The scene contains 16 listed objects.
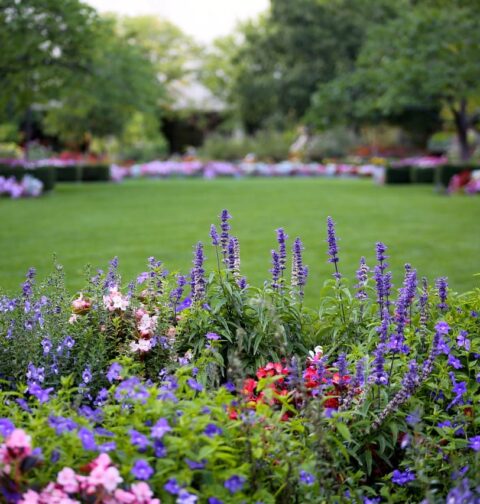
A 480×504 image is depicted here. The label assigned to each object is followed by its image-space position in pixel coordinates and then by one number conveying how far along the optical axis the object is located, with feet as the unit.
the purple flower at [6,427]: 7.83
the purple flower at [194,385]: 8.59
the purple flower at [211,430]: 7.76
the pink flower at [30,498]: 6.99
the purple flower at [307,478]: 7.99
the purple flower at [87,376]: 10.48
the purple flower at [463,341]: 10.95
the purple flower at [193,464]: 7.42
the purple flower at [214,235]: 12.05
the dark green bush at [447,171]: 71.92
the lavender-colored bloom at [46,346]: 11.17
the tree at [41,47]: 61.62
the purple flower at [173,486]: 7.09
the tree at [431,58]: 66.13
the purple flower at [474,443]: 8.77
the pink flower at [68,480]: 7.12
